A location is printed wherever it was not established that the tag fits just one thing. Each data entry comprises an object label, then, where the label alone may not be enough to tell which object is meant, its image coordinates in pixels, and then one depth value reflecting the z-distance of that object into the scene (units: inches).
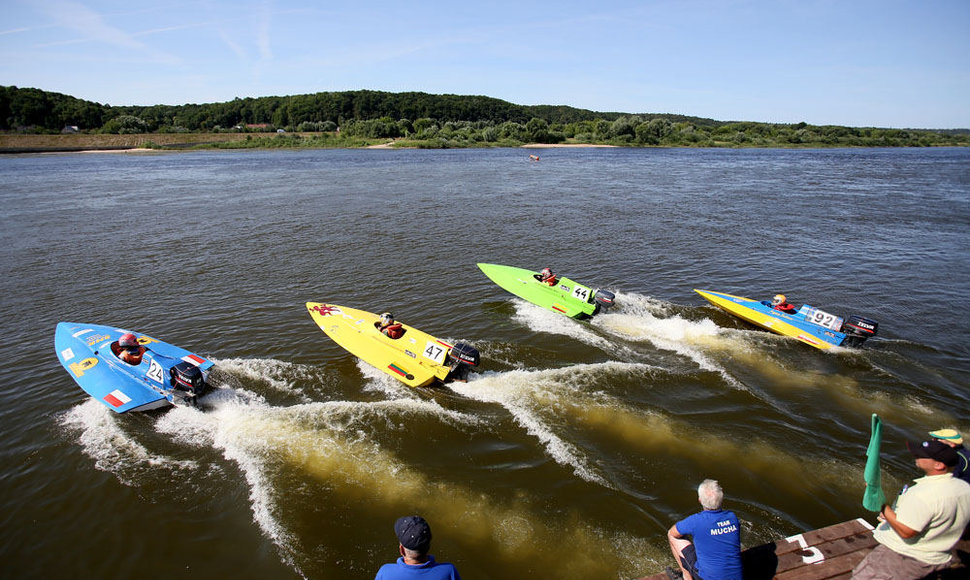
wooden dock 228.5
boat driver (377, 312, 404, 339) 516.9
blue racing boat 441.7
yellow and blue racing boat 542.3
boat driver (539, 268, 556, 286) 682.8
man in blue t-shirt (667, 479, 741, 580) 203.5
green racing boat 638.5
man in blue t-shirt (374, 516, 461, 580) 172.2
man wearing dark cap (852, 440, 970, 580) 179.2
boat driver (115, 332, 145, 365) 464.5
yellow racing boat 480.4
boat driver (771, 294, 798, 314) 597.6
